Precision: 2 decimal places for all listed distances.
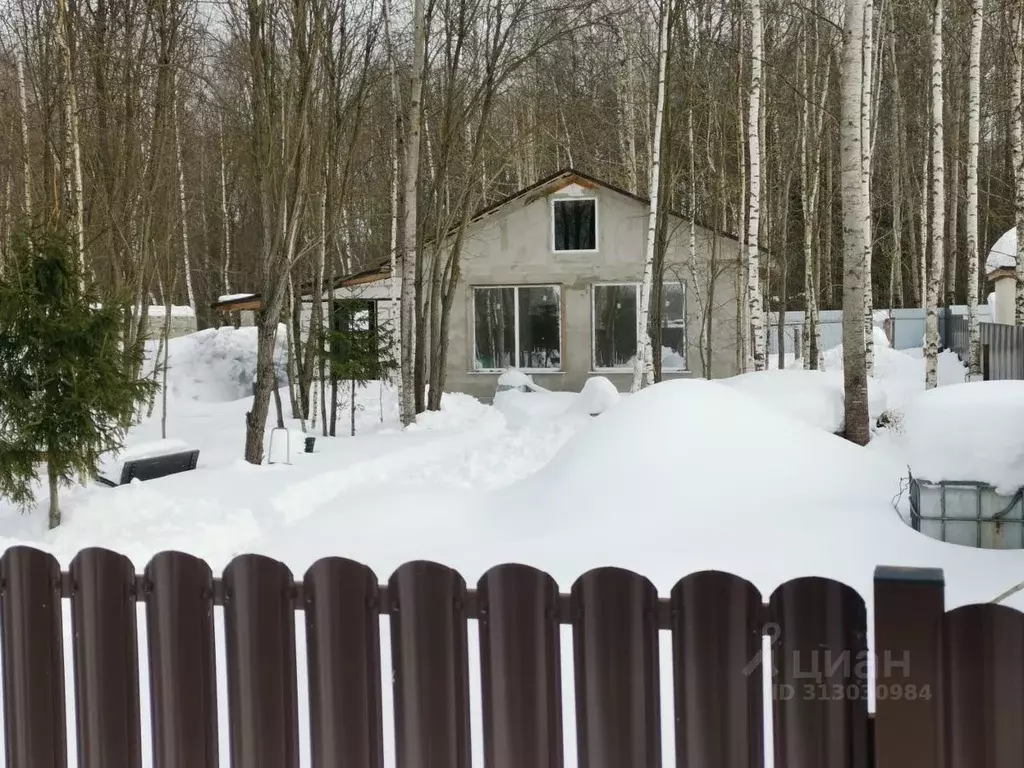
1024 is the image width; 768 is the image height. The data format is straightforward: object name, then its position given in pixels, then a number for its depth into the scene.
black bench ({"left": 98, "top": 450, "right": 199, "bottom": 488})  9.60
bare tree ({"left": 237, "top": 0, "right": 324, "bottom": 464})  10.56
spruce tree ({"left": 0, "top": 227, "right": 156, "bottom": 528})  7.32
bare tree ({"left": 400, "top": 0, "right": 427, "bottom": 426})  14.40
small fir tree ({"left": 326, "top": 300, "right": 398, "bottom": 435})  14.95
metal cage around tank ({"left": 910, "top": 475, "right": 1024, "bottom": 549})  6.19
